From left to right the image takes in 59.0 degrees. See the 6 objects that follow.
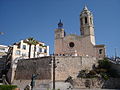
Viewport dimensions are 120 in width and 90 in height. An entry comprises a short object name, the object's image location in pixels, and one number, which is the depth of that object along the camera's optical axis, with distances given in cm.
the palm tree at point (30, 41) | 3358
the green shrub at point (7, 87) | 1845
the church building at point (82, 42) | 3184
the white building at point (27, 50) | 3267
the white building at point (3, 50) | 3928
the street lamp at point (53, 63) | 2607
